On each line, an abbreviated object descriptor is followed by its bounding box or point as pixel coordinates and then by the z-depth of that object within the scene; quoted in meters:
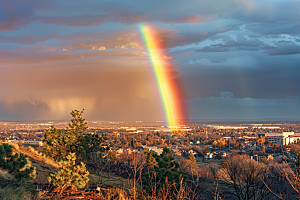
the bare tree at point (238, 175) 17.83
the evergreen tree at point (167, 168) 17.09
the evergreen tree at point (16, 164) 12.44
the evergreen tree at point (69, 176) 11.46
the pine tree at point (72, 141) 18.03
